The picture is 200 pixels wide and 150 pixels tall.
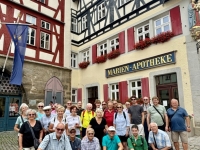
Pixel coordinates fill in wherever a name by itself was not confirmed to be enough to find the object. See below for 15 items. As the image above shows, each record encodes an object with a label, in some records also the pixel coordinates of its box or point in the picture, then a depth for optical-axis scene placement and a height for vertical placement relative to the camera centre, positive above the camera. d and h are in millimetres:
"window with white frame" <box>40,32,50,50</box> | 11866 +3861
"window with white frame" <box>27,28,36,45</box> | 11162 +3887
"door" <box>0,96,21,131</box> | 10055 -675
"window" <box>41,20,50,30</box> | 12028 +4917
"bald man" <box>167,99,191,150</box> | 4480 -658
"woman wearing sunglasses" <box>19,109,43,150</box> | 3314 -608
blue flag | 8277 +2285
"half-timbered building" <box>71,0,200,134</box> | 7836 +2489
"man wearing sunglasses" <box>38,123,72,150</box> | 2955 -688
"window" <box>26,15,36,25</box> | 11288 +4971
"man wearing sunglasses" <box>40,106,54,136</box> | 4170 -437
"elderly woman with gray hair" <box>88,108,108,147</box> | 4273 -628
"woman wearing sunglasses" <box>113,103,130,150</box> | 4555 -674
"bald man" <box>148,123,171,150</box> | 3683 -856
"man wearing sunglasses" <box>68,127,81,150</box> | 3393 -786
